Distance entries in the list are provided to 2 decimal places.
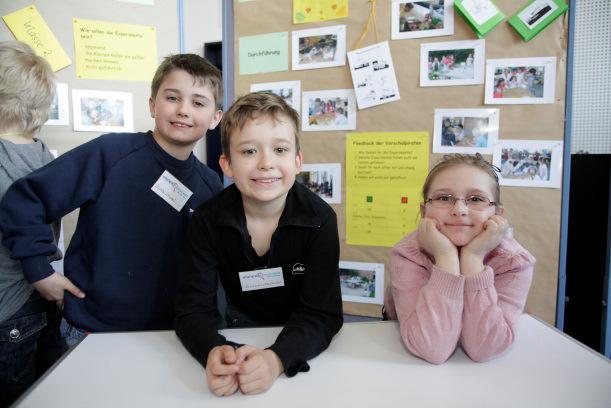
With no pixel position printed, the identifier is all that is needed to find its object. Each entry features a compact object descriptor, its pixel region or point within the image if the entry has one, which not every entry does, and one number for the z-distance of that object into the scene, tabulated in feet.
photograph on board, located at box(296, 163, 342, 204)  5.19
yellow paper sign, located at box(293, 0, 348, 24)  4.97
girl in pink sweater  2.60
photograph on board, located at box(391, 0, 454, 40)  4.59
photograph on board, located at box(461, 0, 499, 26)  4.42
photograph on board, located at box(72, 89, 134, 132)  5.24
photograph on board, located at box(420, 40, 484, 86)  4.55
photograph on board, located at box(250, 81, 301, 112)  5.27
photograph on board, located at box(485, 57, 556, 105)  4.35
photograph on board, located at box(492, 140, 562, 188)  4.39
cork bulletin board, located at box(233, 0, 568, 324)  4.39
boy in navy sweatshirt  3.59
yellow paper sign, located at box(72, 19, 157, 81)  5.14
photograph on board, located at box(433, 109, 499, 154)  4.57
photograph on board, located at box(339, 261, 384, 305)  5.08
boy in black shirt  3.04
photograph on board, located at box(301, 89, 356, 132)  5.07
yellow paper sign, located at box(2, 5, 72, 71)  4.96
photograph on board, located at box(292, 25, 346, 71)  5.03
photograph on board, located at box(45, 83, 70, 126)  5.15
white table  2.12
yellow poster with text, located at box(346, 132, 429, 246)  4.88
